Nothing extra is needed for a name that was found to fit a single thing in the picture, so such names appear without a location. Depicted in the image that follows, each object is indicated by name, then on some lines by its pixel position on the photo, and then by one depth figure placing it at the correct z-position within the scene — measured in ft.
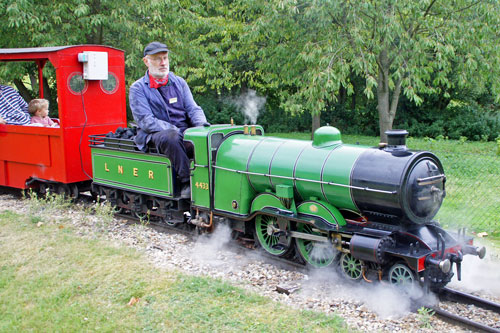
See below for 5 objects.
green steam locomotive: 15.46
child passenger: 29.72
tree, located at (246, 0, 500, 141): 30.96
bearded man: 21.50
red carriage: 26.53
